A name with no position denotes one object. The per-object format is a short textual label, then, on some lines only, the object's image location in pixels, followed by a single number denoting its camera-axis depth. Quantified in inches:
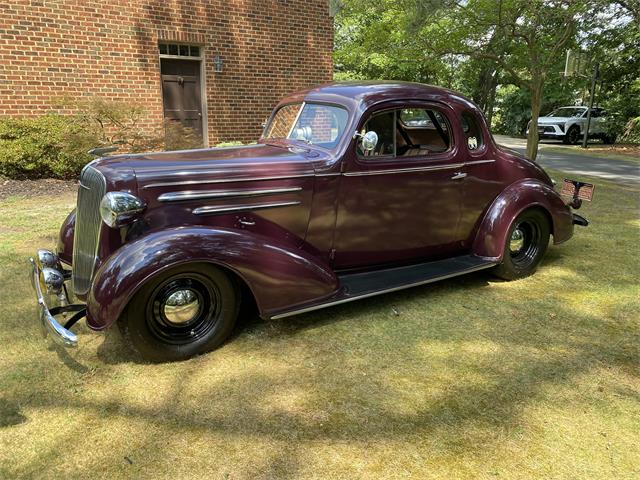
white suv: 892.6
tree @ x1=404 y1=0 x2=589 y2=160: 329.1
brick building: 344.2
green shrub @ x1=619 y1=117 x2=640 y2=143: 844.7
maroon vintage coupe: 123.7
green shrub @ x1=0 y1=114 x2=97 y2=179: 331.6
